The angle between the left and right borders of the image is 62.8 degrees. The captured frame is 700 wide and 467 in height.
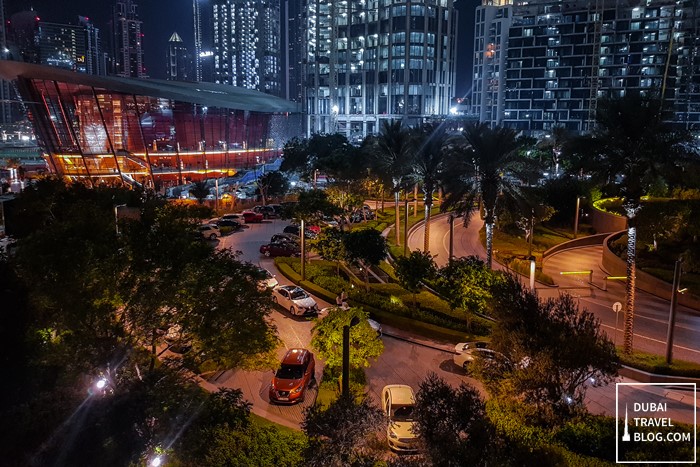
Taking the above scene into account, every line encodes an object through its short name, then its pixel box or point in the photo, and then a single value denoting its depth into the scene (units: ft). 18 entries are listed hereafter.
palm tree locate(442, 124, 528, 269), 87.76
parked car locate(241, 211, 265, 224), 174.40
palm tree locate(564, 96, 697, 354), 66.54
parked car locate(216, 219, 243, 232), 160.22
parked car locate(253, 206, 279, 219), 181.37
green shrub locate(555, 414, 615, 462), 41.60
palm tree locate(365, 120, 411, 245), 125.29
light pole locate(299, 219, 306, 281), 103.45
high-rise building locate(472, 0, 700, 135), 388.57
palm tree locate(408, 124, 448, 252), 112.68
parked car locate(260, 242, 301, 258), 126.82
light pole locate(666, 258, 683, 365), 61.00
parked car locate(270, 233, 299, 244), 131.30
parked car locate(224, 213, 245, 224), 169.43
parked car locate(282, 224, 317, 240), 137.37
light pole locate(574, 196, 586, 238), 143.60
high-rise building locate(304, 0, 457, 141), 446.19
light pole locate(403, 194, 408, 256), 119.24
